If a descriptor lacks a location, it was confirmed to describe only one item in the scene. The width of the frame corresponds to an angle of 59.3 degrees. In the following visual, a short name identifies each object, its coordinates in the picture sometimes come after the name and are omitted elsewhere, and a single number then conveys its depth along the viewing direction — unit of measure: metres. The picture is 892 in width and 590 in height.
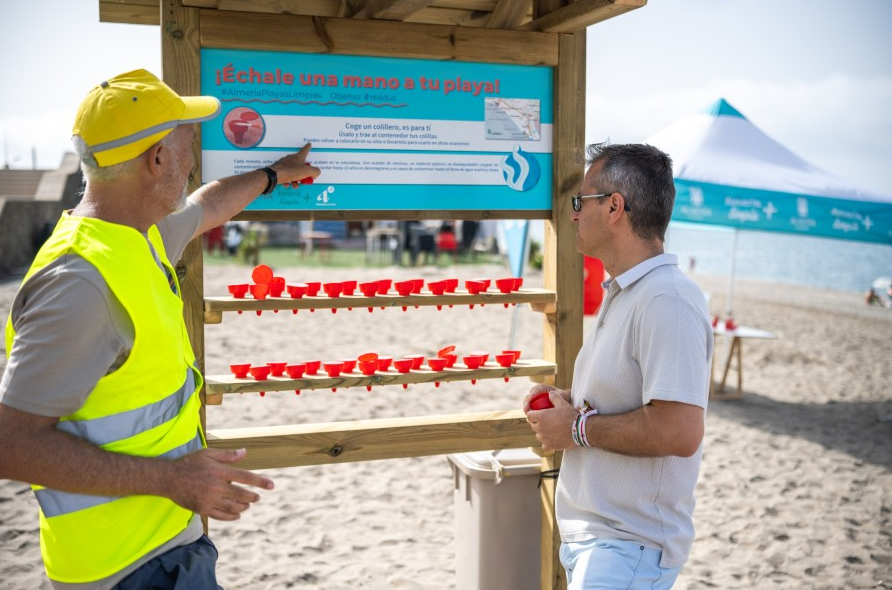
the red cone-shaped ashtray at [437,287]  3.48
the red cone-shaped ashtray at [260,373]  3.16
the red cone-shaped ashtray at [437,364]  3.43
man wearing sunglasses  2.06
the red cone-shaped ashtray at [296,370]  3.21
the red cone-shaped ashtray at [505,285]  3.57
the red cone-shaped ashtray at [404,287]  3.40
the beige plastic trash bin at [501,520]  3.67
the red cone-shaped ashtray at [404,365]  3.36
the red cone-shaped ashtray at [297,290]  3.23
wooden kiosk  3.05
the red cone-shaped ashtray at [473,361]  3.49
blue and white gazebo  8.15
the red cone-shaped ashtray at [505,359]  3.49
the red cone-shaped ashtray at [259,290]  3.18
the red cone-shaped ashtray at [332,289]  3.29
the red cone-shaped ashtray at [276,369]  3.20
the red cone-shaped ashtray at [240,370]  3.18
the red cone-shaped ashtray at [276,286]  3.22
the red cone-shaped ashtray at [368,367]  3.28
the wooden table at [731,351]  9.11
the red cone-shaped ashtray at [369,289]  3.33
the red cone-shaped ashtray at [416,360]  3.38
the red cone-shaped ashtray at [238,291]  3.15
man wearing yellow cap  1.63
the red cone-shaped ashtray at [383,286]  3.37
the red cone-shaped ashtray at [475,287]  3.50
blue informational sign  3.13
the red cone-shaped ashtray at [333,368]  3.25
